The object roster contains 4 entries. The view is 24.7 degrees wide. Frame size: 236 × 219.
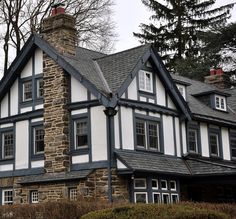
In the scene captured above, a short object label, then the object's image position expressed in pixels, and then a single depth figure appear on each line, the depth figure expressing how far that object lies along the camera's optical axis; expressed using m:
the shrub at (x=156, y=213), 14.06
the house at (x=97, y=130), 22.16
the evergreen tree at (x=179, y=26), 48.38
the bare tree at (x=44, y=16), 37.47
